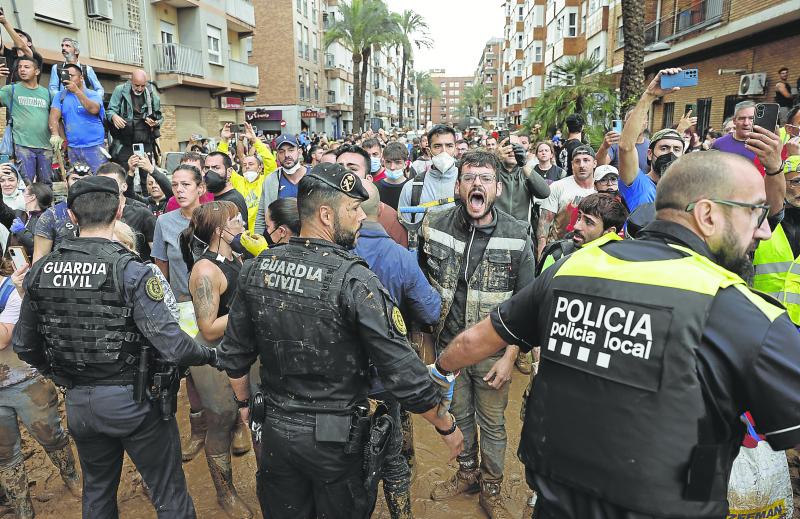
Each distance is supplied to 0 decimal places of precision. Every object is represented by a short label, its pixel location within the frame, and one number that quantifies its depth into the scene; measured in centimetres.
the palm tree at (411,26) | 4739
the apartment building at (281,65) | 3666
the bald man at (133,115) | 775
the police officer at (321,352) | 230
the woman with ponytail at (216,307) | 342
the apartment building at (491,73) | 9884
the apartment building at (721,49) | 1354
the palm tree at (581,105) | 1227
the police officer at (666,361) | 150
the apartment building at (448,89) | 18300
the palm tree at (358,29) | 3591
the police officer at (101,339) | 265
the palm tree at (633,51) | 1137
